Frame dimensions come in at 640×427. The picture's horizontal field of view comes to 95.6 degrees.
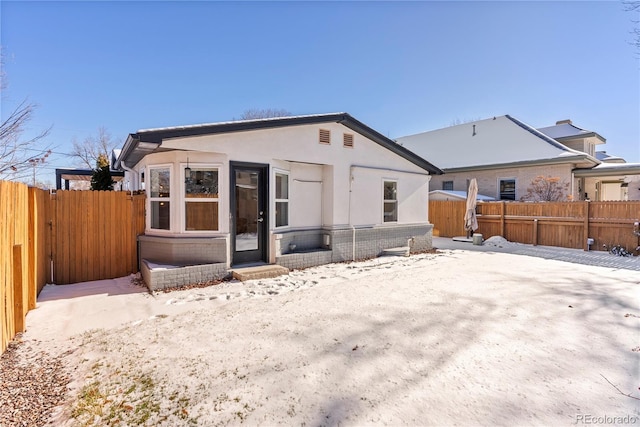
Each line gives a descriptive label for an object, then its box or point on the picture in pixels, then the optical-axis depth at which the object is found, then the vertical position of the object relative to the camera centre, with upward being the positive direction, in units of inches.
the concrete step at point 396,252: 389.4 -60.6
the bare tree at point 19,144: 284.4 +63.2
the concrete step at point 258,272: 253.9 -59.1
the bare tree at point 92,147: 1085.8 +222.6
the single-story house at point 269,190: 254.8 +17.3
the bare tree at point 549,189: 590.9 +37.9
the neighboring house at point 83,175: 459.0 +56.2
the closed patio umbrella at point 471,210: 511.2 -5.3
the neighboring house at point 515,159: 596.7 +111.7
